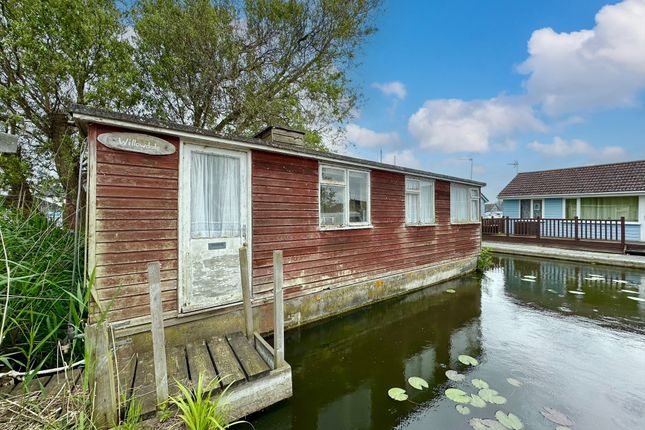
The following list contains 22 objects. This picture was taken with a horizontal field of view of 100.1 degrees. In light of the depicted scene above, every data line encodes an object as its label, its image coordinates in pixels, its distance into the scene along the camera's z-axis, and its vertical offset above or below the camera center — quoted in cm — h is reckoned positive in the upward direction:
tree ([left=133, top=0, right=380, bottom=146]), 812 +524
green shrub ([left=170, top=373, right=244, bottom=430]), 193 -146
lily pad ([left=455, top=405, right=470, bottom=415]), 258 -189
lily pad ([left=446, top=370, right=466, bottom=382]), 315 -193
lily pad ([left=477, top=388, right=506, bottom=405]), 273 -189
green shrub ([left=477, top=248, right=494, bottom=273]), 913 -163
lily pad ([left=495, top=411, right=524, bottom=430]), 238 -187
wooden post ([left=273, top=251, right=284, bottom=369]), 264 -98
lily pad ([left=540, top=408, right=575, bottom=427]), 243 -188
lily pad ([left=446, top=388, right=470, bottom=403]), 276 -191
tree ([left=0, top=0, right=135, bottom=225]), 616 +359
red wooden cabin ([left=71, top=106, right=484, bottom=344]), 296 -12
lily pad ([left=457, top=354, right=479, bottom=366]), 349 -192
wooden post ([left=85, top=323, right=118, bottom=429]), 172 -104
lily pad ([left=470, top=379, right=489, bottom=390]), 299 -190
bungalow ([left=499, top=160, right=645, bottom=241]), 1178 +94
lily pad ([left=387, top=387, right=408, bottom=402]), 283 -193
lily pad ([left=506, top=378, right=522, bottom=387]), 300 -190
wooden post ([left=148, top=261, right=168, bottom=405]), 200 -91
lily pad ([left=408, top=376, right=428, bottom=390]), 302 -193
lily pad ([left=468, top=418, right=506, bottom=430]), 236 -187
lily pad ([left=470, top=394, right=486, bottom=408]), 267 -189
